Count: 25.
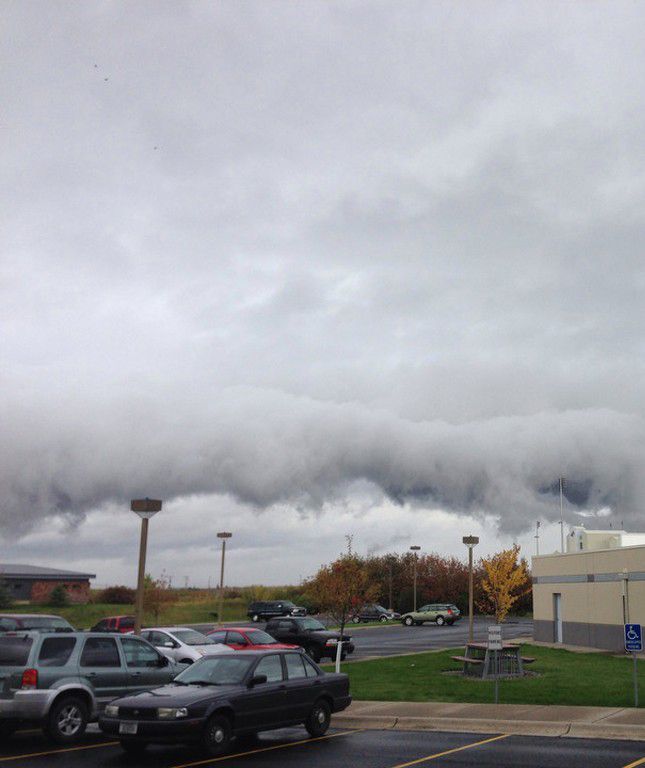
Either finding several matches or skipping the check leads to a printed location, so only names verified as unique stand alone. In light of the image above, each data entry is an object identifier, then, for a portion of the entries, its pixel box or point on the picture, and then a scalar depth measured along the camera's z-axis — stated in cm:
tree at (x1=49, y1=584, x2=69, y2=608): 7125
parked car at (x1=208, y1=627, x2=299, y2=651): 2631
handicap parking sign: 1742
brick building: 7619
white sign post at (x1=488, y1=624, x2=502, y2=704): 1888
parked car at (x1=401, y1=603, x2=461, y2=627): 6291
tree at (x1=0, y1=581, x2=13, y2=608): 6525
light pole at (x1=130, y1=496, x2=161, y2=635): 2050
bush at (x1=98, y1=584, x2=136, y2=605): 7731
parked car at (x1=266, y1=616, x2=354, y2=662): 3353
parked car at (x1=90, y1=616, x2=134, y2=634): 3298
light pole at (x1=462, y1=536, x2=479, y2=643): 3356
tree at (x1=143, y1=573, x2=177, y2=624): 6034
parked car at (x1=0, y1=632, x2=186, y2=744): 1423
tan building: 3638
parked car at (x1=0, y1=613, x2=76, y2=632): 2105
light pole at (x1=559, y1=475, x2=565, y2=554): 5618
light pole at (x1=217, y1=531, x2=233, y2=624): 4781
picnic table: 2467
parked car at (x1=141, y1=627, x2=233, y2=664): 2336
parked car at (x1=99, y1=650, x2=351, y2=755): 1298
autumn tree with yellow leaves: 6126
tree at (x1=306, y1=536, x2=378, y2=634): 3644
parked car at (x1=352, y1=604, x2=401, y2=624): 7100
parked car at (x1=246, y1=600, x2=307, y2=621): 6456
